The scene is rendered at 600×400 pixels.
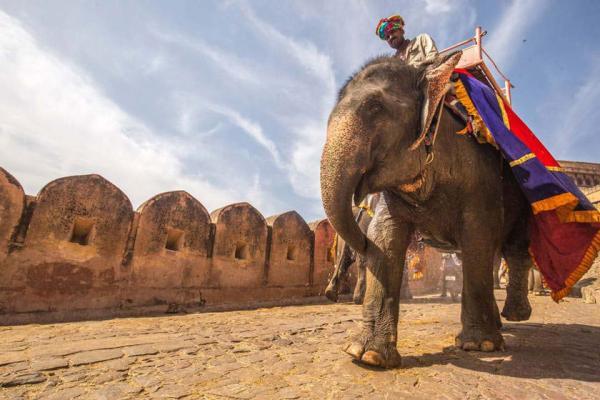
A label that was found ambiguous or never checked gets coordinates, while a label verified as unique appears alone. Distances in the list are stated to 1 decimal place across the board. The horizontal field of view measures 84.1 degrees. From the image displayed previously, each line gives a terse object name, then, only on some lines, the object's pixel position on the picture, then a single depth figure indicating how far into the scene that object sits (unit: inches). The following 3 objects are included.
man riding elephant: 126.4
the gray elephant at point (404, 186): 87.9
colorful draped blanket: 100.9
